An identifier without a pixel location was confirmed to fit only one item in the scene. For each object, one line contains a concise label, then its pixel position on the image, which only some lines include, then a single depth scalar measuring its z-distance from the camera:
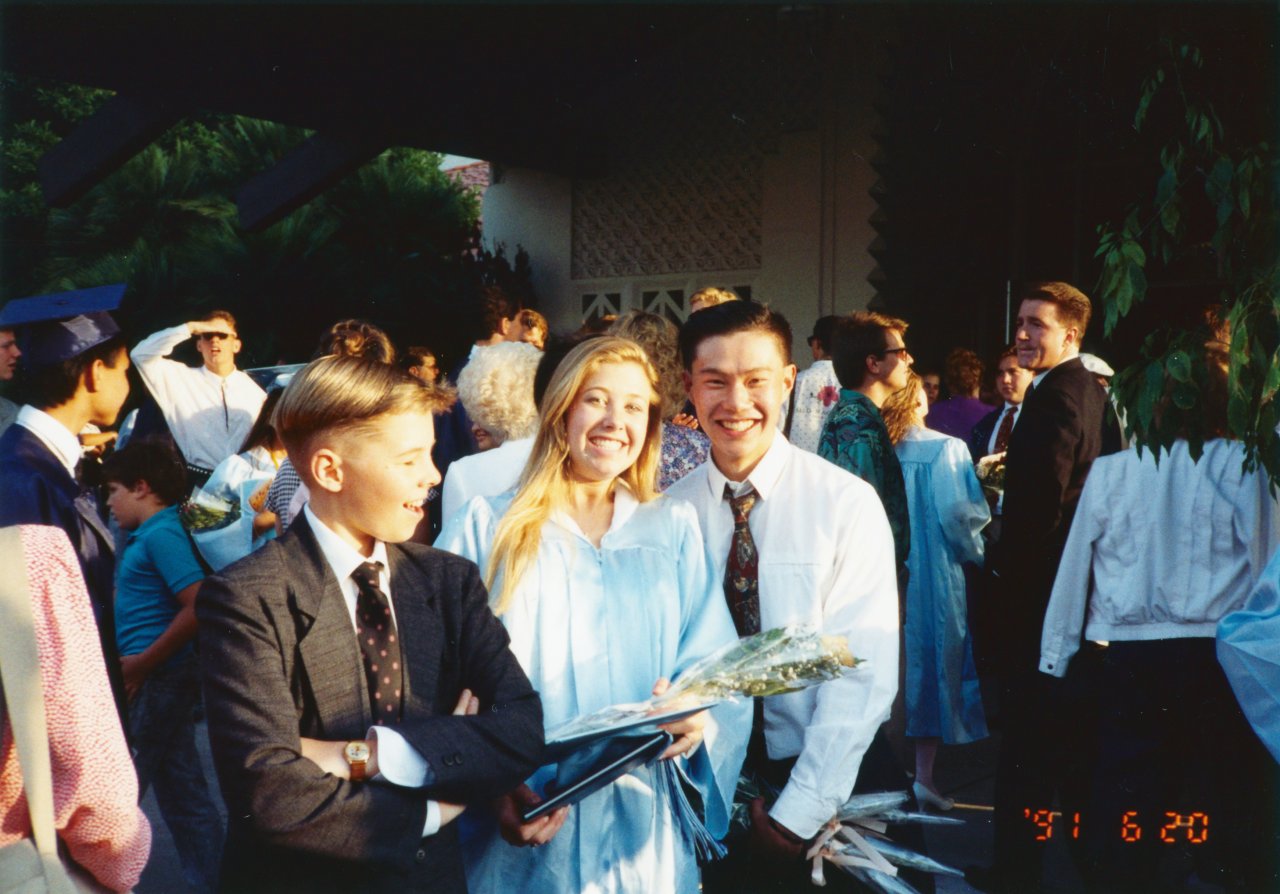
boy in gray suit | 1.83
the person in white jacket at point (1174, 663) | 3.60
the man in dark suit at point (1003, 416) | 6.44
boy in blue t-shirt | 4.04
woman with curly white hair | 3.64
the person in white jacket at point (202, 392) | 6.48
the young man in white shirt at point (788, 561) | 2.46
